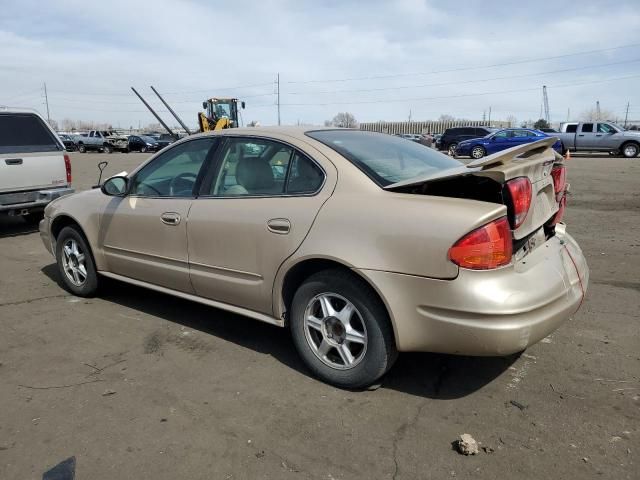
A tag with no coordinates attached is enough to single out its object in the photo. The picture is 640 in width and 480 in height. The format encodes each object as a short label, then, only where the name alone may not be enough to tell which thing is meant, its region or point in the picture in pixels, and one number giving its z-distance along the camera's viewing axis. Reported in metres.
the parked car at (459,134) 29.20
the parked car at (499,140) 23.95
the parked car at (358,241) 2.71
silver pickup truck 24.16
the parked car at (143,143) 42.97
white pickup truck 7.61
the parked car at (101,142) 44.06
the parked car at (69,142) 49.38
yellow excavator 33.28
